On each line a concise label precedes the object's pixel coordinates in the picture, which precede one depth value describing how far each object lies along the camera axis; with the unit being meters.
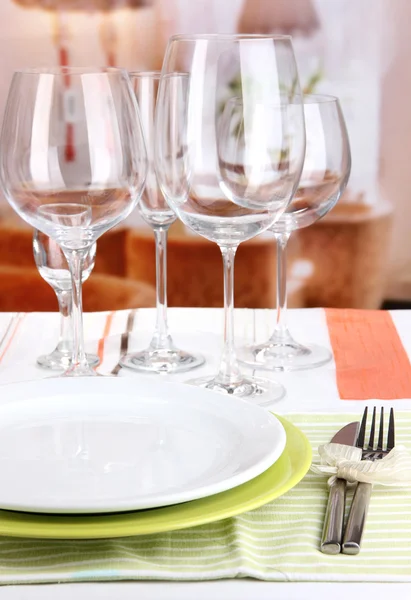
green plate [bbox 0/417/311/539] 0.89
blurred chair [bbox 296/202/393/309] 3.73
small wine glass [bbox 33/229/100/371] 1.28
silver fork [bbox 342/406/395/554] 0.91
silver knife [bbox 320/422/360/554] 0.91
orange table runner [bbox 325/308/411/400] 1.20
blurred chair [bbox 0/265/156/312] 3.75
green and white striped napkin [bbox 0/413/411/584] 0.90
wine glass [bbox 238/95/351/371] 1.23
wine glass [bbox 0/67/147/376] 1.06
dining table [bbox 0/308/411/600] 0.89
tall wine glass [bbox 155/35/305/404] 1.06
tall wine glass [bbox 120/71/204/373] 1.22
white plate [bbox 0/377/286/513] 0.92
